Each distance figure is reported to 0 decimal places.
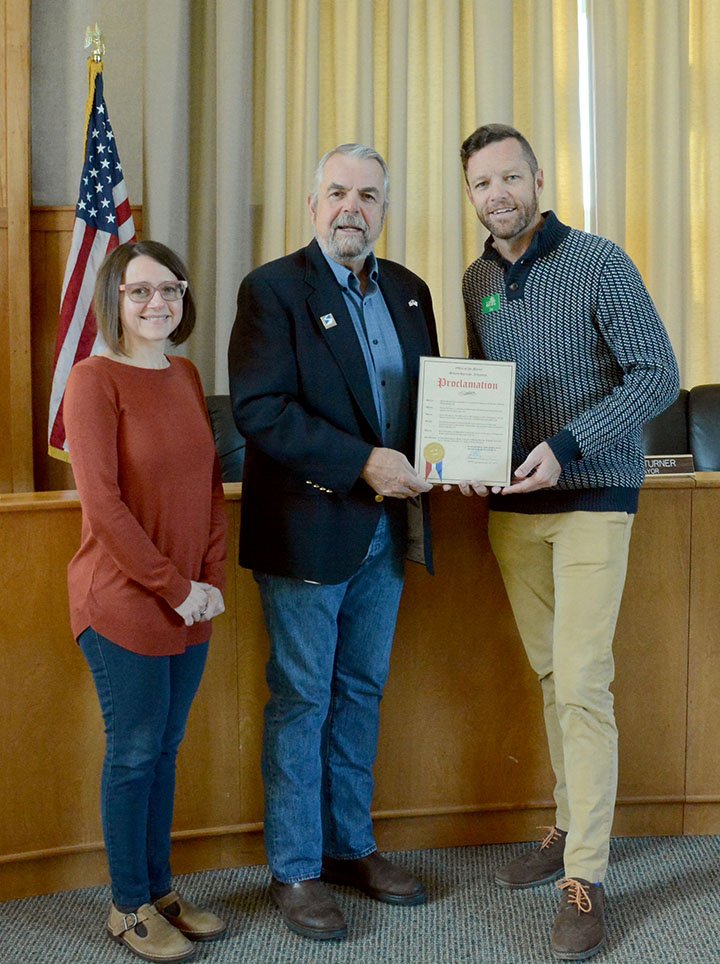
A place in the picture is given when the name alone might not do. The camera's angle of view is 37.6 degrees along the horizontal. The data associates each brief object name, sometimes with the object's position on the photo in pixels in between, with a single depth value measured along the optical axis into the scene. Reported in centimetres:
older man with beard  218
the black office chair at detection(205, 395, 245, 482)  362
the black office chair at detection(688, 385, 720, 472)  373
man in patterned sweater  220
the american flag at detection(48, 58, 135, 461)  397
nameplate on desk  278
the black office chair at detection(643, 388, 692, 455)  374
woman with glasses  201
